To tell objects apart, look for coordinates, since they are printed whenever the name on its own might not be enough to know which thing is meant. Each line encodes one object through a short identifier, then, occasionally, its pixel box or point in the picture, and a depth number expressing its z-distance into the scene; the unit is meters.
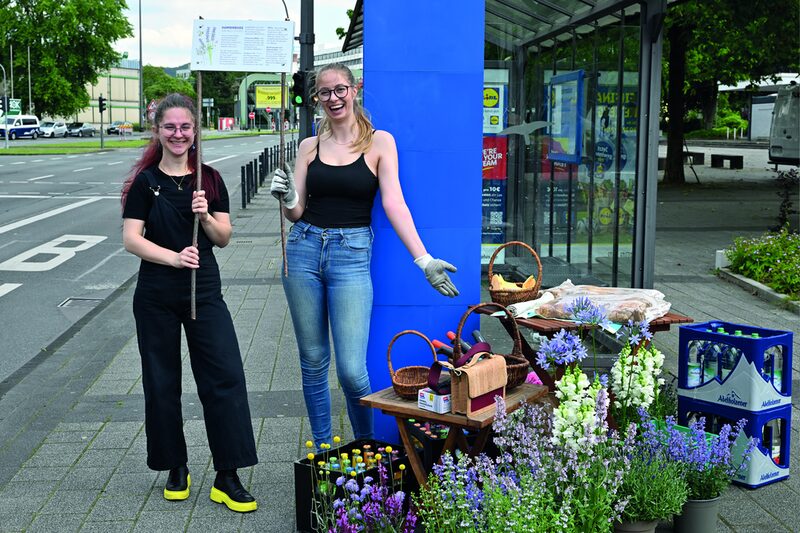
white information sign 4.52
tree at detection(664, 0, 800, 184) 19.02
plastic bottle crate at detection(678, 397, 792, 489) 4.85
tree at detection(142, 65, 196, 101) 122.51
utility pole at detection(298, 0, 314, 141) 15.28
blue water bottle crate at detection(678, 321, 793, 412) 4.80
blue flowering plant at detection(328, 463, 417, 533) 3.74
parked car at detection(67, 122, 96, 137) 87.06
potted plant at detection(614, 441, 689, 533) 3.86
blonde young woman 4.59
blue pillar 4.97
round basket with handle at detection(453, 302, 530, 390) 4.40
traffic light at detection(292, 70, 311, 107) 15.97
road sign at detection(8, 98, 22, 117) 70.00
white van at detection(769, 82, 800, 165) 29.36
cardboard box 4.05
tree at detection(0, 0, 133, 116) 86.04
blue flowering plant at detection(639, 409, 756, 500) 4.15
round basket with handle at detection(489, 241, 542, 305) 5.13
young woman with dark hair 4.62
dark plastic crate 4.18
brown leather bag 3.97
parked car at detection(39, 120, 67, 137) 80.88
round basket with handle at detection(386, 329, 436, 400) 4.29
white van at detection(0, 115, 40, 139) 73.12
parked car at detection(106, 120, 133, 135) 89.76
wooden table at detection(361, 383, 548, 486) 4.00
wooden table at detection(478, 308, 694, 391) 4.61
